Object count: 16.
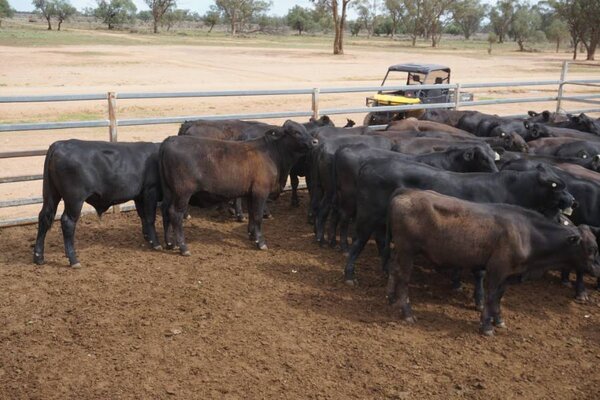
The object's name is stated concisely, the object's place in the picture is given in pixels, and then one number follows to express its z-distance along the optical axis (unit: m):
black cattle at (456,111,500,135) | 12.62
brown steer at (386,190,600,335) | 5.86
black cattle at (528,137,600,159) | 9.91
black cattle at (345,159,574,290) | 6.89
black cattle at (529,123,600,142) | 11.05
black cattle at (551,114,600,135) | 12.17
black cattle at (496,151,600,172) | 8.52
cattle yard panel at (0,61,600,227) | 8.65
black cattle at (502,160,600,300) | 7.35
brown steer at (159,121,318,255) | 7.66
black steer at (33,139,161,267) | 7.20
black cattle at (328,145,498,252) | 7.63
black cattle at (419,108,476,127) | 13.14
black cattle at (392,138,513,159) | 9.16
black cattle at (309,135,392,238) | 8.39
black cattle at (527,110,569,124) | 12.98
